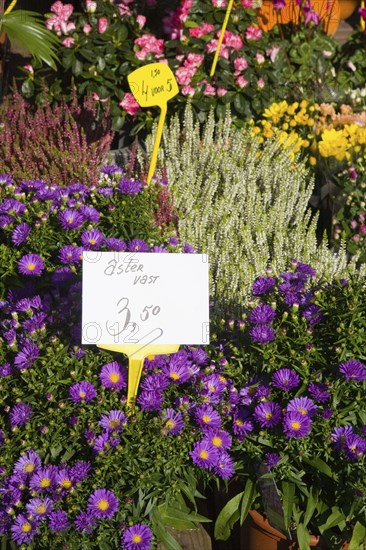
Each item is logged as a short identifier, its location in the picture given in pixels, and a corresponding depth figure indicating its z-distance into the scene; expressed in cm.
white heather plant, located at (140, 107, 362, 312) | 265
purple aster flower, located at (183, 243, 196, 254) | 225
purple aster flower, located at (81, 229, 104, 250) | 203
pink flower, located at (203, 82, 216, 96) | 398
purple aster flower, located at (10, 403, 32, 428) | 168
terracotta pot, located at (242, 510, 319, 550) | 181
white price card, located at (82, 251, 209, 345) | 171
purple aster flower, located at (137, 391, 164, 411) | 171
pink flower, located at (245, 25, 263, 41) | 427
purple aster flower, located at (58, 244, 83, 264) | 198
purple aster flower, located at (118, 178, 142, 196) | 228
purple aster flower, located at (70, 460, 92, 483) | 160
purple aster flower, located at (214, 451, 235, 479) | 171
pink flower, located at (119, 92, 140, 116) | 400
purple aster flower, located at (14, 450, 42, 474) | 163
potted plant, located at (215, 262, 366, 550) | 171
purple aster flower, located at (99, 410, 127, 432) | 165
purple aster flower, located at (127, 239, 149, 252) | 207
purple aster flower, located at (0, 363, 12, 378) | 178
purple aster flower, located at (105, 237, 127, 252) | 203
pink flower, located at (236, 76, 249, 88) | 399
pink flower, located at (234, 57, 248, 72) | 403
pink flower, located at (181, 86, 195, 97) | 391
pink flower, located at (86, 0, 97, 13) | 416
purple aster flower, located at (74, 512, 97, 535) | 156
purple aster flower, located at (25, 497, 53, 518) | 156
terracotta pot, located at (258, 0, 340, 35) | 477
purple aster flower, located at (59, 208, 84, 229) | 205
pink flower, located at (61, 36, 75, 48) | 411
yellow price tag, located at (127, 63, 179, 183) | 239
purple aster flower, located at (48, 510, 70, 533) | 156
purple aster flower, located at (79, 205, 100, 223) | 212
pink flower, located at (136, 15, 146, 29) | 423
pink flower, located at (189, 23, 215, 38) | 412
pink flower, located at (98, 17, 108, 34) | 417
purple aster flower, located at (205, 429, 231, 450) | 171
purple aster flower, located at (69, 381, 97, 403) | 167
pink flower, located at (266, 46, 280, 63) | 431
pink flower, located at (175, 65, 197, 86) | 393
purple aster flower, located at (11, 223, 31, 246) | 204
